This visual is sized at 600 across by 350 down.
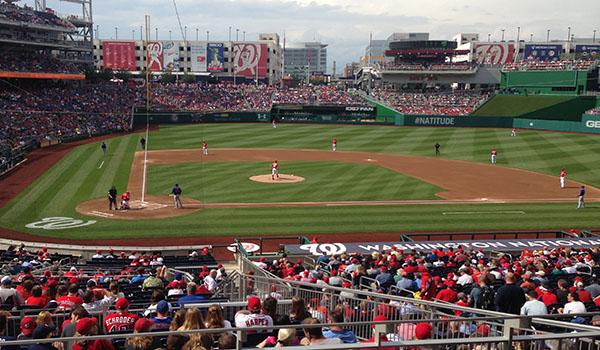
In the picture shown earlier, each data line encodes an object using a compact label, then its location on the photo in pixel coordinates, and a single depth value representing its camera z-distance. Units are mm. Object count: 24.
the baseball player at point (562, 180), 37188
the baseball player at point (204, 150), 49328
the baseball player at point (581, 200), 31766
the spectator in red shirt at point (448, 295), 10789
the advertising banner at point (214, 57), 128000
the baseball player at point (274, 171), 38469
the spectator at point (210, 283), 12477
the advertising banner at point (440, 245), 21734
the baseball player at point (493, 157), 47494
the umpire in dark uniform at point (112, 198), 29469
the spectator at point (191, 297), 9727
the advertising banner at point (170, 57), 127312
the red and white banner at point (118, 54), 128750
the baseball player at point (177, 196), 29858
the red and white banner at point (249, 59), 128250
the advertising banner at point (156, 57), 125938
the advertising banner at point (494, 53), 137125
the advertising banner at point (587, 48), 111625
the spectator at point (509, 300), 9625
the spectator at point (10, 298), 10039
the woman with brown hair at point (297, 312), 7449
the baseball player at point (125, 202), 30094
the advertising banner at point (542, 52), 107812
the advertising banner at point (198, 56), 128125
